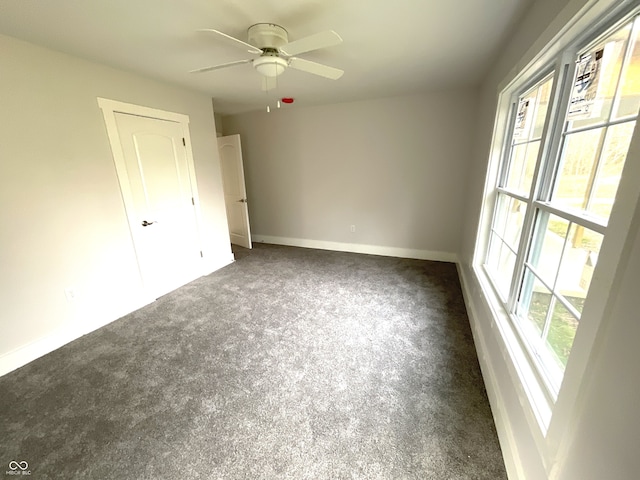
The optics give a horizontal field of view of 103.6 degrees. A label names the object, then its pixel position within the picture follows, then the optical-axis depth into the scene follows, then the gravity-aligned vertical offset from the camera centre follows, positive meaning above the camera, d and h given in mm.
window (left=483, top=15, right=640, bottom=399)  910 -46
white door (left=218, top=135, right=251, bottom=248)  4254 -221
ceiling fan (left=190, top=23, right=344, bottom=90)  1676 +785
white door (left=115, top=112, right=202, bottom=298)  2625 -263
